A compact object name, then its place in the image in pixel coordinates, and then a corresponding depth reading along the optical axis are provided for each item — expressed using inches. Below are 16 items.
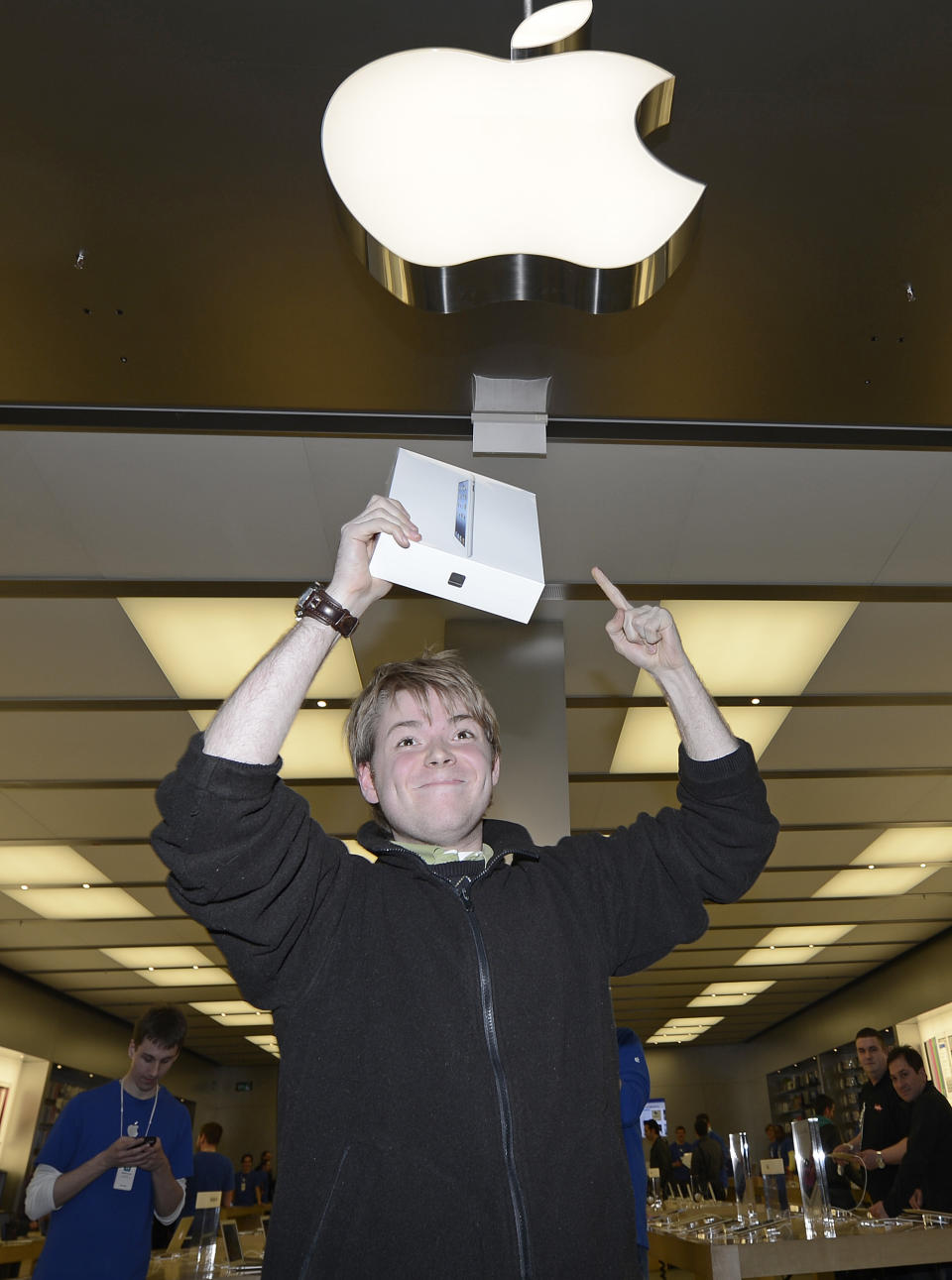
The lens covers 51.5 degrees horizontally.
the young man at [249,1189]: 428.5
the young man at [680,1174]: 386.6
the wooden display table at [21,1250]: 241.1
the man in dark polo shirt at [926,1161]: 158.9
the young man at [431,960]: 39.6
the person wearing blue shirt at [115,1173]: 96.5
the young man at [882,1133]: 184.5
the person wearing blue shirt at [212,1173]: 218.2
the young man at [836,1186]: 162.6
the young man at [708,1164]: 337.7
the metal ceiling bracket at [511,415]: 107.3
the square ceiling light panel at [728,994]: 483.2
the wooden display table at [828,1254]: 116.4
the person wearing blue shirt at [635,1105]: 88.3
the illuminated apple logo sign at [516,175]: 52.4
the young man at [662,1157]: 411.2
